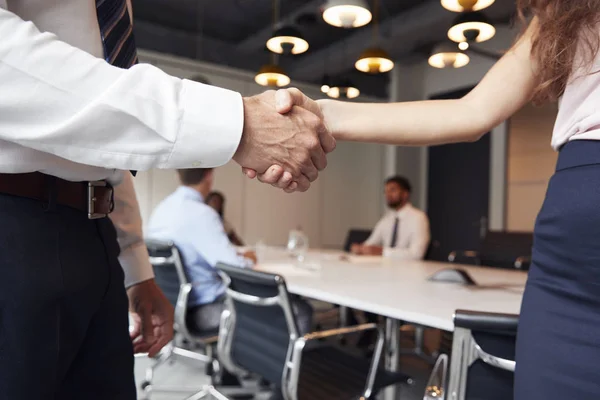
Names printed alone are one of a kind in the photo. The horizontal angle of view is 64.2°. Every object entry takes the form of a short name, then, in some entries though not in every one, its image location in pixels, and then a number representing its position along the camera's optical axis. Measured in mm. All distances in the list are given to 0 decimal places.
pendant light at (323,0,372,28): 3082
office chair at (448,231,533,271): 3623
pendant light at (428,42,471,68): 3549
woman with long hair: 676
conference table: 1611
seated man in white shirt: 4031
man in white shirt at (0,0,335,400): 597
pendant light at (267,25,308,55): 3543
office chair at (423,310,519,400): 1042
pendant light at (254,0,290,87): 4113
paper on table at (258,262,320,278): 2555
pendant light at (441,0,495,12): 2762
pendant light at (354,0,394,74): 3734
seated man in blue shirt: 2730
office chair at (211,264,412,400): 1717
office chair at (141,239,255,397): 2646
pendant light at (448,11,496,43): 3043
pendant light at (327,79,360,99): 4371
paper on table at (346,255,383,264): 3370
